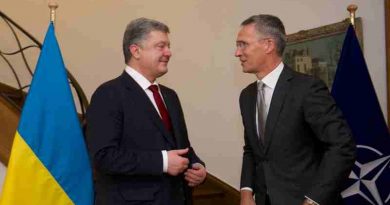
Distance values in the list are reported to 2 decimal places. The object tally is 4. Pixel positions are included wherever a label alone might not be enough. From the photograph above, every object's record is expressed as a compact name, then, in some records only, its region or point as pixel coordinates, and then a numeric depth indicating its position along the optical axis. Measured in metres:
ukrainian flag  2.55
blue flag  2.96
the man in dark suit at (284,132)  2.19
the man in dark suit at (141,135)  2.24
